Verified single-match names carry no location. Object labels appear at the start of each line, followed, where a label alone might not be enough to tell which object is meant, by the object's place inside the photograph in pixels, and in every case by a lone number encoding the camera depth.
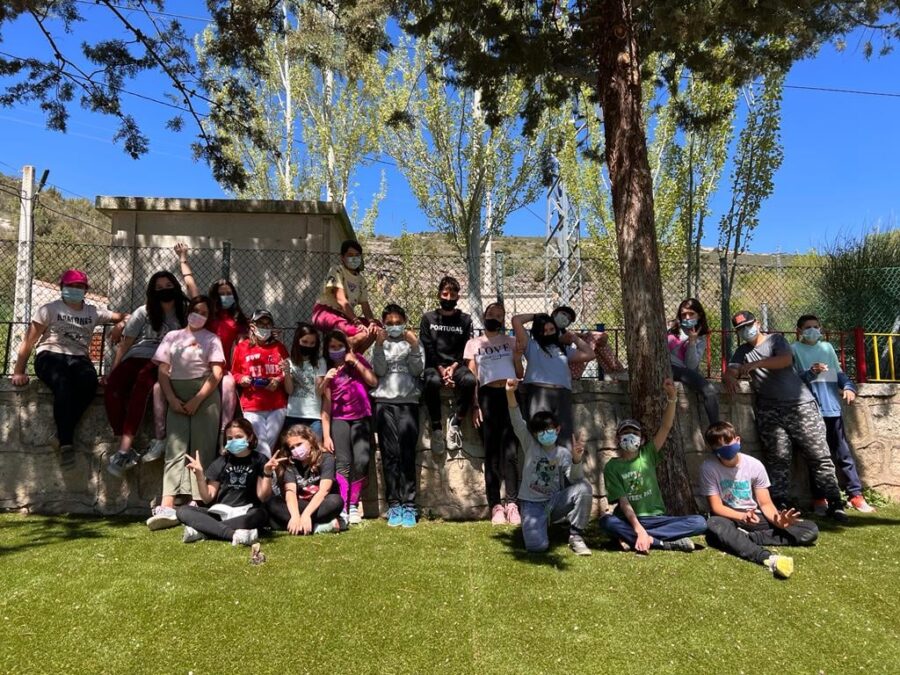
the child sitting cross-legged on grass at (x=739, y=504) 4.34
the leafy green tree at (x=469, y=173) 15.24
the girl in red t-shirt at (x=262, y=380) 5.04
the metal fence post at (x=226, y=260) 6.34
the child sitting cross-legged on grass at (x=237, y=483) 4.46
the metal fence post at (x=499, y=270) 7.52
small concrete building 6.86
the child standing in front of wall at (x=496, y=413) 5.15
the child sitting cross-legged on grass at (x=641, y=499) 4.36
